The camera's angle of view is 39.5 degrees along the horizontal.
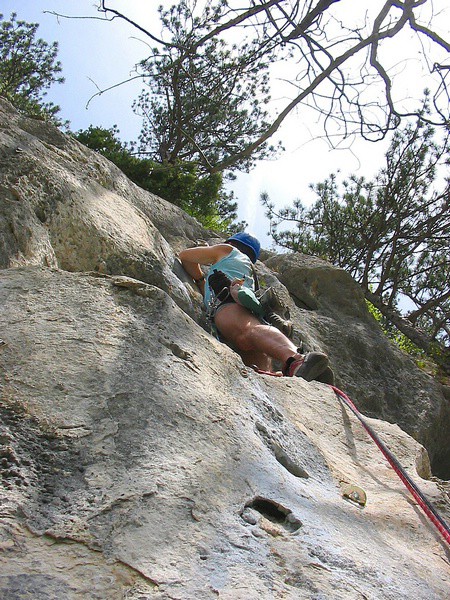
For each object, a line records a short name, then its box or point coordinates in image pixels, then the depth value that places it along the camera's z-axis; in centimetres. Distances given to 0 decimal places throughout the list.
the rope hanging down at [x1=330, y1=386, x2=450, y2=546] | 229
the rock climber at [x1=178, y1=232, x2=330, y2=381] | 388
